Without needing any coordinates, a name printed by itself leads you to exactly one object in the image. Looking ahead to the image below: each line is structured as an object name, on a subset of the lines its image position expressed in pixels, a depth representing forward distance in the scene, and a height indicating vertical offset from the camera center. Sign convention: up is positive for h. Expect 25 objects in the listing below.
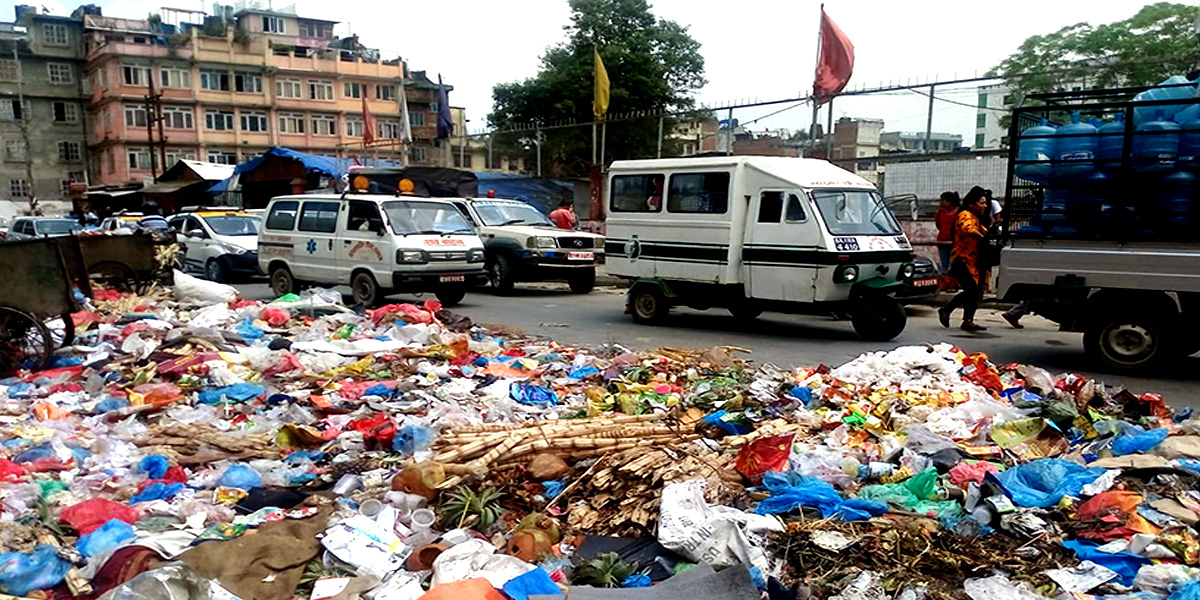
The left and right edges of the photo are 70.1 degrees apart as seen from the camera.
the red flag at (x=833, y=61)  15.59 +2.50
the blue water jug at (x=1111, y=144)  7.63 +0.52
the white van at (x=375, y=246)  12.53 -0.79
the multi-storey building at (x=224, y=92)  55.50 +6.78
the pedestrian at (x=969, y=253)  10.06 -0.62
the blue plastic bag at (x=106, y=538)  3.84 -1.58
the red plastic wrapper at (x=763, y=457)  4.65 -1.42
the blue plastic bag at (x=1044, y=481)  4.19 -1.41
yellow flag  20.75 +2.38
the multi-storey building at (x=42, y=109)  58.19 +5.49
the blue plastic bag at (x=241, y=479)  4.75 -1.60
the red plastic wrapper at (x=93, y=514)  4.09 -1.57
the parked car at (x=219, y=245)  17.41 -1.09
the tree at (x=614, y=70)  37.31 +5.67
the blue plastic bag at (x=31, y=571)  3.49 -1.58
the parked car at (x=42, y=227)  19.95 -0.89
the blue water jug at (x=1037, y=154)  8.03 +0.45
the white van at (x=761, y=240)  9.71 -0.49
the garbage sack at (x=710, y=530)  3.69 -1.48
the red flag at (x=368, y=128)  31.42 +2.45
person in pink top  17.56 -0.46
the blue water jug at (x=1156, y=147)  7.38 +0.49
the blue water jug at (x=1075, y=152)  7.79 +0.45
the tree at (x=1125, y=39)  27.39 +5.48
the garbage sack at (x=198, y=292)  12.12 -1.44
